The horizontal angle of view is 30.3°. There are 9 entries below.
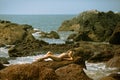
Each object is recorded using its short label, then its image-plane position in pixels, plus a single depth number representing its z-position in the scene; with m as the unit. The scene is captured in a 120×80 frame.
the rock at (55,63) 12.71
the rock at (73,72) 9.13
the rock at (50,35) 41.73
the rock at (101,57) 20.01
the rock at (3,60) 19.86
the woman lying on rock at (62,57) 13.89
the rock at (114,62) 17.61
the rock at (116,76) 12.01
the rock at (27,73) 6.54
